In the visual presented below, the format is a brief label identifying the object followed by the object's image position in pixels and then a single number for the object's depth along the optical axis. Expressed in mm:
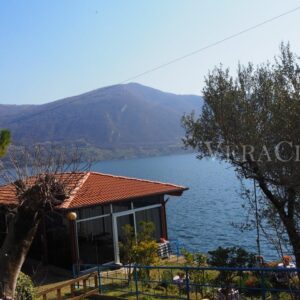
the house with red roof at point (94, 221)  12377
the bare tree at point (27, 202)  5589
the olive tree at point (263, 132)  6864
